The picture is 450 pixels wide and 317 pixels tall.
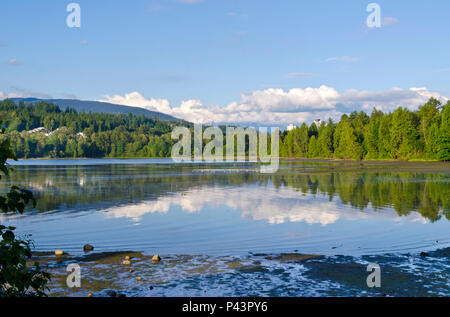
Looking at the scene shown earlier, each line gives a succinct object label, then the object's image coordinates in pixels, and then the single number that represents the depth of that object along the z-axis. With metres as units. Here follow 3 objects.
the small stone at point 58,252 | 16.98
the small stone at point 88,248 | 18.12
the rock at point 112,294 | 11.44
